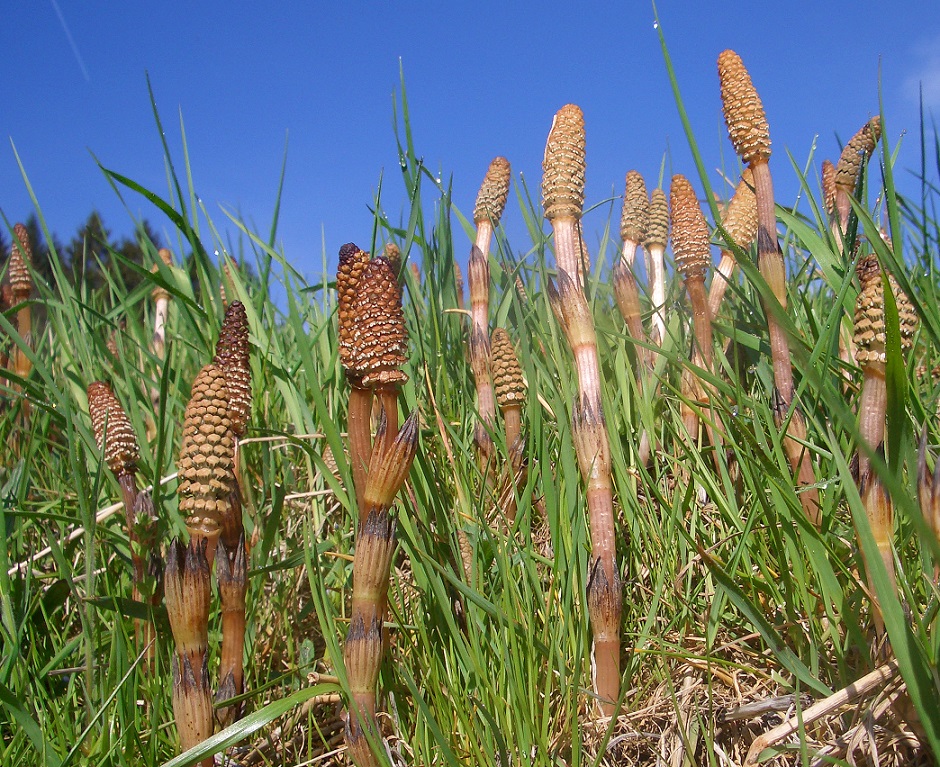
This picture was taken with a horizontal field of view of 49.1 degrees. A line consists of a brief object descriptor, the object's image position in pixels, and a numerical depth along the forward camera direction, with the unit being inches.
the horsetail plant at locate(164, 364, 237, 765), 8.2
